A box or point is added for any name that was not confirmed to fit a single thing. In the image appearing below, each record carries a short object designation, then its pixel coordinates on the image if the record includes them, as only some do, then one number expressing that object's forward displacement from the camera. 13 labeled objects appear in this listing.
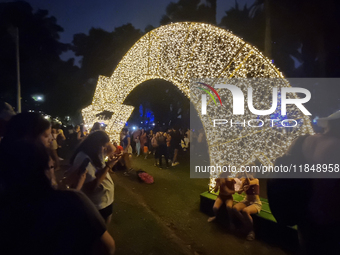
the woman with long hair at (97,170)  2.58
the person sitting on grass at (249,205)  4.00
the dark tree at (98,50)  18.61
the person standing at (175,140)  10.69
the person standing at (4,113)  2.68
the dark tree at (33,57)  12.79
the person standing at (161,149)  9.71
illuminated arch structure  4.09
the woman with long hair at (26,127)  1.55
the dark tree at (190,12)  15.68
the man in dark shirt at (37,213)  1.02
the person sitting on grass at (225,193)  4.35
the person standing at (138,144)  12.27
